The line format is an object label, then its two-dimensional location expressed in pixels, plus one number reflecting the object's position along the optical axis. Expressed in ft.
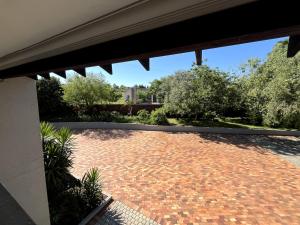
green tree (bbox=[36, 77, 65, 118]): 62.49
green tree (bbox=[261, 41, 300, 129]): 39.34
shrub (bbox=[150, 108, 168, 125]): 54.54
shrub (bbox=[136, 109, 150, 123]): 57.15
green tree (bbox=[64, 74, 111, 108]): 61.36
